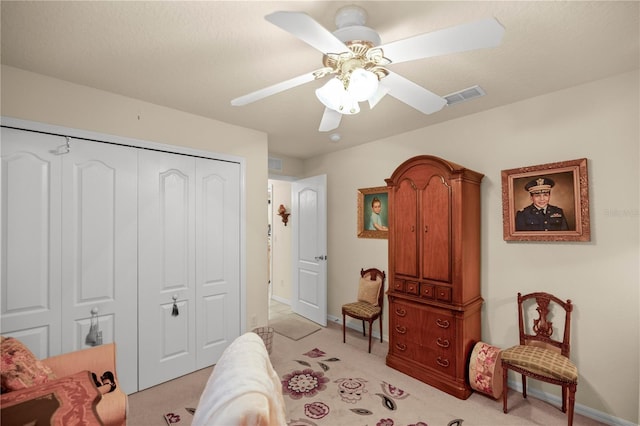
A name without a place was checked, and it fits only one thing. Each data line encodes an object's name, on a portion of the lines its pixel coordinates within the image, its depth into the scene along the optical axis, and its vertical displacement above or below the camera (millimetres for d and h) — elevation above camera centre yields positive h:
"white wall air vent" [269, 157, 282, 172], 4465 +870
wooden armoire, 2525 -519
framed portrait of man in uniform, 2271 +115
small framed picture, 3738 +75
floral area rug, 2174 -1536
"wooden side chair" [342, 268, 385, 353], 3401 -1040
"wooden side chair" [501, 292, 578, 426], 2021 -1074
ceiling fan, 1053 +717
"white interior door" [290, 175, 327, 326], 4188 -450
